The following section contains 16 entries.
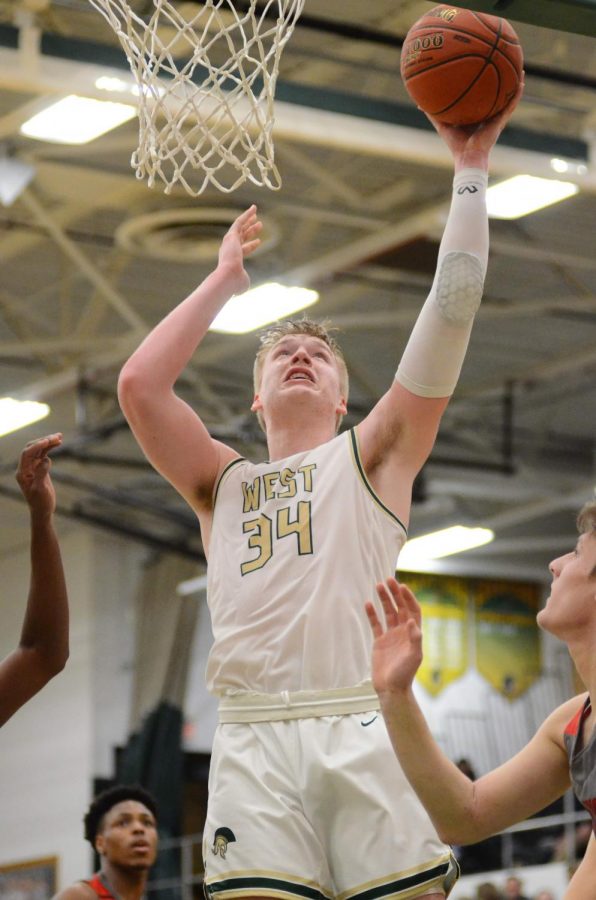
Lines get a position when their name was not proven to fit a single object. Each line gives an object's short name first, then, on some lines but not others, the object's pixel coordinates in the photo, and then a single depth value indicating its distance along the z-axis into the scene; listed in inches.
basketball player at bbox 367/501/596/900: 184.7
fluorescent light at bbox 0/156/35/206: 607.7
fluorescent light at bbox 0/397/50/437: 774.4
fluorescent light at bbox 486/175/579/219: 563.5
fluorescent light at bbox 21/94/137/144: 513.9
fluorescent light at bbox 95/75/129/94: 485.2
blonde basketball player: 202.7
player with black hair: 399.2
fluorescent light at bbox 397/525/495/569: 950.0
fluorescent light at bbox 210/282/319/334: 649.8
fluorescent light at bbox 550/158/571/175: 557.3
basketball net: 270.5
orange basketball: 231.8
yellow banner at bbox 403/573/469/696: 1095.1
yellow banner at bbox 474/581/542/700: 1120.7
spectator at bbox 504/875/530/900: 767.4
